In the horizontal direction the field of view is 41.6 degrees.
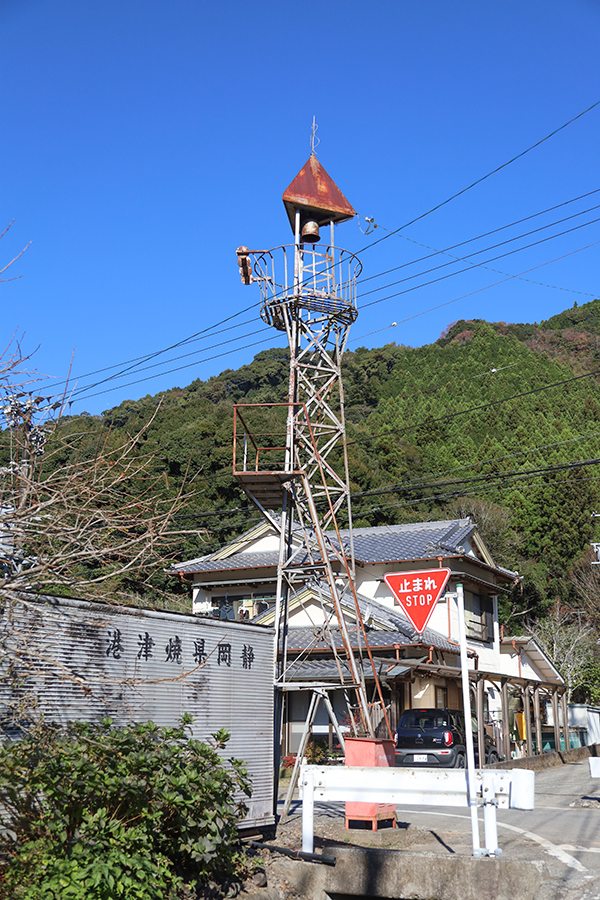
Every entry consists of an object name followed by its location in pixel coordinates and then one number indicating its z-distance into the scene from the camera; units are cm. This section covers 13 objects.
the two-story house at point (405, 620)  2119
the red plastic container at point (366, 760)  951
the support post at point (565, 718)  2662
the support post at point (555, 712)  2508
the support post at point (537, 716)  2369
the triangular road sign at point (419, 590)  853
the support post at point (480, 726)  1777
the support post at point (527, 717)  2241
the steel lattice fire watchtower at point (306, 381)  1226
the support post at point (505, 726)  2102
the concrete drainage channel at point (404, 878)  699
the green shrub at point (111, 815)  552
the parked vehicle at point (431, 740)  1756
